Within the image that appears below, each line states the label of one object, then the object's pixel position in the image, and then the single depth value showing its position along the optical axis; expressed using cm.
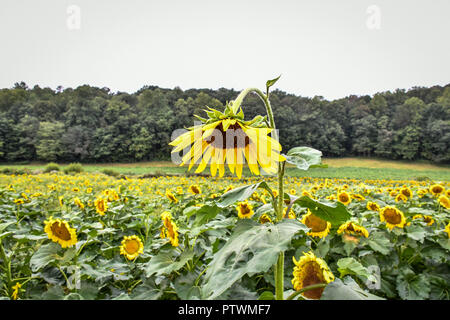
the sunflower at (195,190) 207
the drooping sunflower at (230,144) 67
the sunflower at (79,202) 233
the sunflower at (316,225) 133
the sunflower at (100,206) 185
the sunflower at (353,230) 150
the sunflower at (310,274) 71
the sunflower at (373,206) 201
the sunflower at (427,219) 195
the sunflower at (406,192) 239
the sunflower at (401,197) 238
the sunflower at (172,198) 207
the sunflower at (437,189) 255
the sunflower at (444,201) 221
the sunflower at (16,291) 122
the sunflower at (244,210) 145
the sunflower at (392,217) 165
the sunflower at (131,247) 136
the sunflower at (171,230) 120
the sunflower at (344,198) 206
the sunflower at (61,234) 122
